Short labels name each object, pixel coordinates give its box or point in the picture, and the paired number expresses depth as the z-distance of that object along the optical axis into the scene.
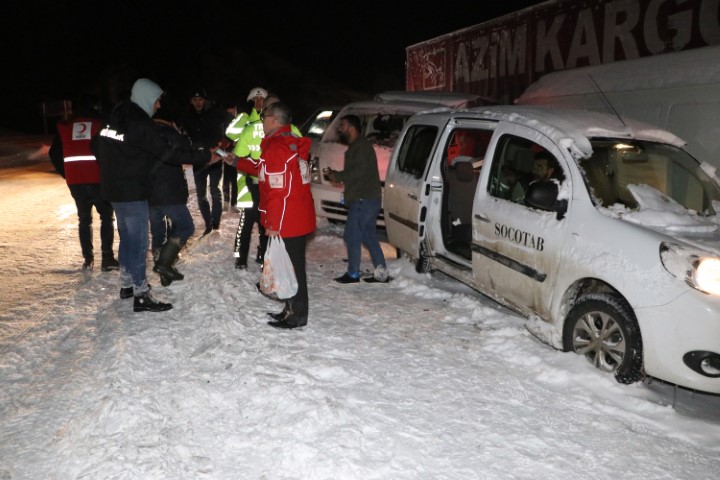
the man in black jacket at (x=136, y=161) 4.98
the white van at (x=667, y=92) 5.91
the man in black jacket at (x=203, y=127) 7.82
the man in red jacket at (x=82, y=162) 6.16
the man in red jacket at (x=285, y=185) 4.65
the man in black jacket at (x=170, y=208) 5.51
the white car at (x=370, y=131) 8.57
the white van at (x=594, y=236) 3.70
